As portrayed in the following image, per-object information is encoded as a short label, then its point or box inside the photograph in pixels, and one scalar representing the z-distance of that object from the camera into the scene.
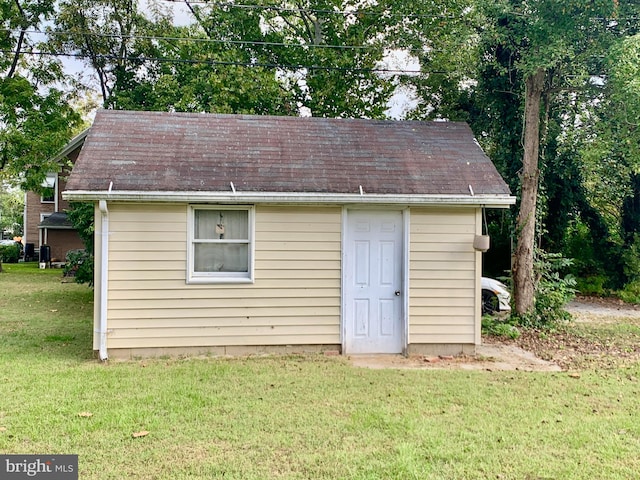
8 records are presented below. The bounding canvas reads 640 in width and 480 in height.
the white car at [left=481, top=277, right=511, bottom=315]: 9.46
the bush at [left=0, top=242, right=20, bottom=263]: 24.91
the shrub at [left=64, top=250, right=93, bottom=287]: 11.25
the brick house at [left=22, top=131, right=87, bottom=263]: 22.53
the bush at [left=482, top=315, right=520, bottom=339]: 7.99
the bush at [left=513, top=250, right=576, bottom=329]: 8.55
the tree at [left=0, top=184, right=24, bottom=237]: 47.28
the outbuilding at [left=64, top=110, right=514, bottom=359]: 6.30
